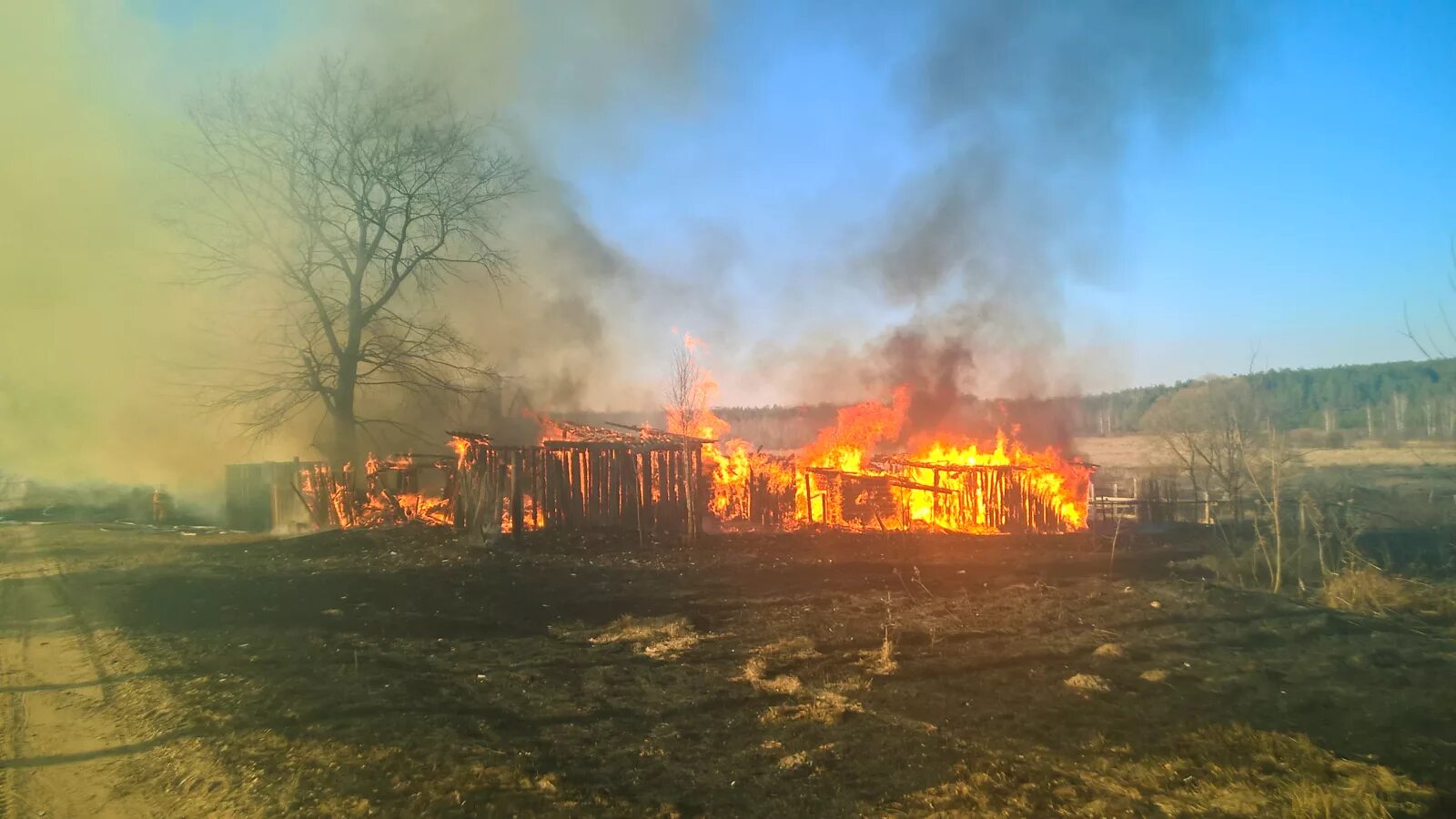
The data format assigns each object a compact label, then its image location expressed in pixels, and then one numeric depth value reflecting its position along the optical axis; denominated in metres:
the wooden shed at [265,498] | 22.20
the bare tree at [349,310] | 21.03
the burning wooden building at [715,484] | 15.90
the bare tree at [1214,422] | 22.53
